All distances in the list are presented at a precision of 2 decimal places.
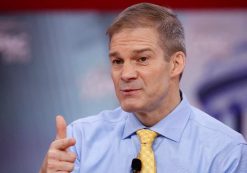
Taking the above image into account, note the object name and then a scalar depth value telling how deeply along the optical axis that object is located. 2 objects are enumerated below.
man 4.28
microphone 4.25
